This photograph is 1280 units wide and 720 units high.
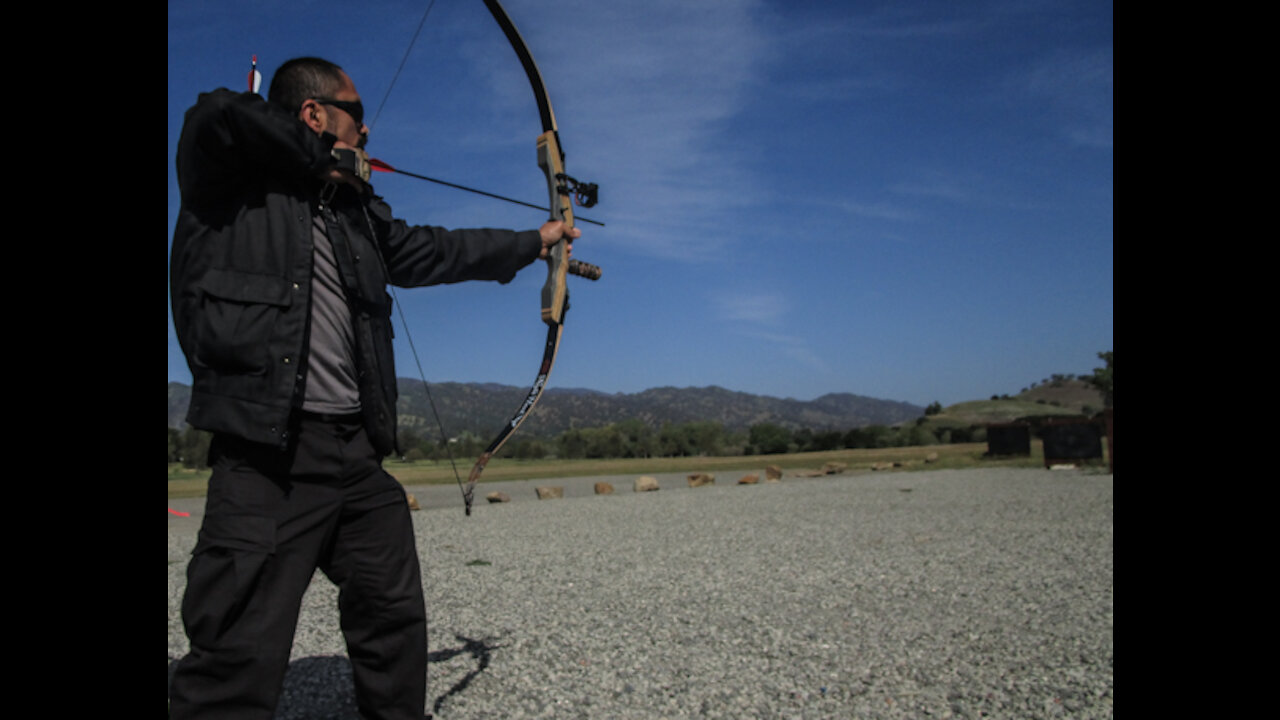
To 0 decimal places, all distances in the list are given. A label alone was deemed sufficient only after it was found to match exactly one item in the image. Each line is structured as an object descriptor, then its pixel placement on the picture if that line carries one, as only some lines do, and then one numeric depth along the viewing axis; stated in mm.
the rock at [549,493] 16641
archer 2127
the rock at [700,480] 20047
